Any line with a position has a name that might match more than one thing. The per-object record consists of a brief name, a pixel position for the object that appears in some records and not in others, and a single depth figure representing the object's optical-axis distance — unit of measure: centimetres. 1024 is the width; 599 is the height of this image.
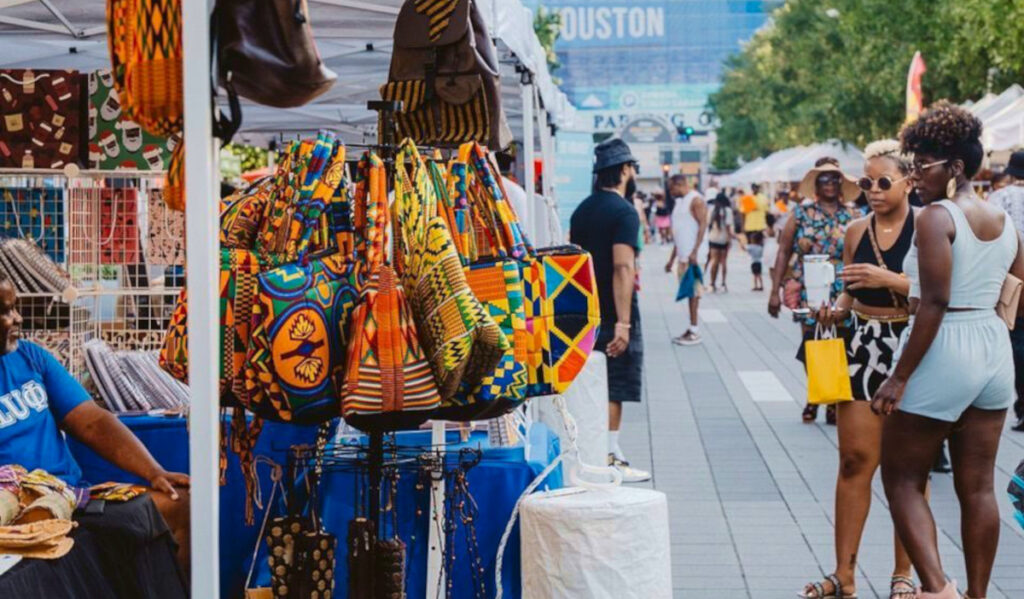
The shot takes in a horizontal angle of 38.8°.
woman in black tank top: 590
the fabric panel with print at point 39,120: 610
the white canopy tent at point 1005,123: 1809
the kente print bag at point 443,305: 359
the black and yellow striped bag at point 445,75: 470
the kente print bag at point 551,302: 410
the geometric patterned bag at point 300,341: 364
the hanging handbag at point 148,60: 303
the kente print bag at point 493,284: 387
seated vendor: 431
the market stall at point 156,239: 293
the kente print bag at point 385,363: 356
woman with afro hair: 510
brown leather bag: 307
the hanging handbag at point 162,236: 622
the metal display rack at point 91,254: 603
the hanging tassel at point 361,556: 409
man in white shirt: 1752
